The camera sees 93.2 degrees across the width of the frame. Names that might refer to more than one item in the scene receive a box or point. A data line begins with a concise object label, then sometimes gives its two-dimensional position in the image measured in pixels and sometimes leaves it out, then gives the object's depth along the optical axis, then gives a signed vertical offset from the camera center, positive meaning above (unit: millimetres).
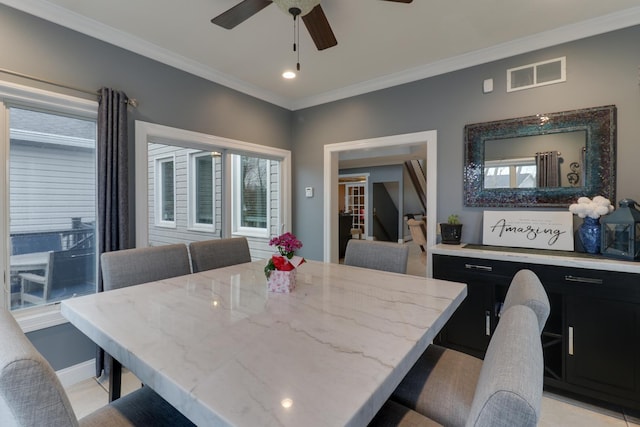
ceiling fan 1661 +1159
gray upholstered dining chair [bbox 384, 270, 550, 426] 1063 -698
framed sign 2396 -170
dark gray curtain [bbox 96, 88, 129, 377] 2338 +277
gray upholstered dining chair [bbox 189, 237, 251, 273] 2170 -327
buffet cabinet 1888 -782
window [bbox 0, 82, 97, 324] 2082 +79
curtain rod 1990 +908
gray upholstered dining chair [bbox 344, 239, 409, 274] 2129 -334
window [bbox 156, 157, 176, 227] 2979 +180
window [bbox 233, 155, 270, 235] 3682 +202
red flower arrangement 1544 -237
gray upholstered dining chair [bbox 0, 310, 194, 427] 576 -349
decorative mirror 2305 +420
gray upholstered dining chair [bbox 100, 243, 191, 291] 1753 -338
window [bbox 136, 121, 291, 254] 2727 +257
